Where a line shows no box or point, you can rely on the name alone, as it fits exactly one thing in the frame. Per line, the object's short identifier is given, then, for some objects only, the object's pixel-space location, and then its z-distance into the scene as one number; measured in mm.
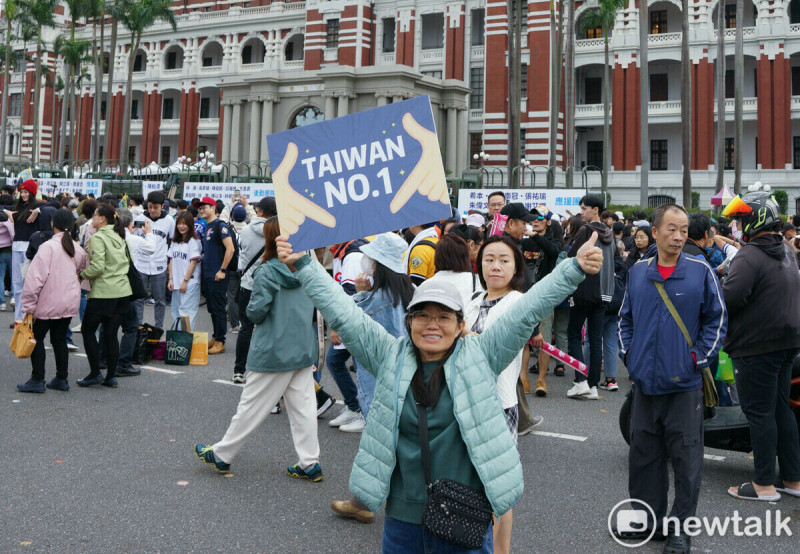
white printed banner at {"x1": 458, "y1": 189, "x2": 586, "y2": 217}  16188
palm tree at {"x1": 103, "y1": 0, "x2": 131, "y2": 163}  43188
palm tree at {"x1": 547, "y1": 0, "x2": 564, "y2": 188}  31391
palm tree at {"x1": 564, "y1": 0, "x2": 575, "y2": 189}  31641
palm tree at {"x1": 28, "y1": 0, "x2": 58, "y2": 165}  48125
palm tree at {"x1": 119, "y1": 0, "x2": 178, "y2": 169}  42719
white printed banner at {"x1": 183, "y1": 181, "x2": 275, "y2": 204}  20344
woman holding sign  2902
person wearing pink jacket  7586
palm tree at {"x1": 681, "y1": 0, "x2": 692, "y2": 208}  26281
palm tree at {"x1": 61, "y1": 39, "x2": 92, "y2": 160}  50031
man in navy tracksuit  4402
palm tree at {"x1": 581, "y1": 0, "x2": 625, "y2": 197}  34969
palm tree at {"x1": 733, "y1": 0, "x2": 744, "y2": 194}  28094
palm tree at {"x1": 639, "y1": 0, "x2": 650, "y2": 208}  24266
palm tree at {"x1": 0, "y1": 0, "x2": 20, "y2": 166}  46988
